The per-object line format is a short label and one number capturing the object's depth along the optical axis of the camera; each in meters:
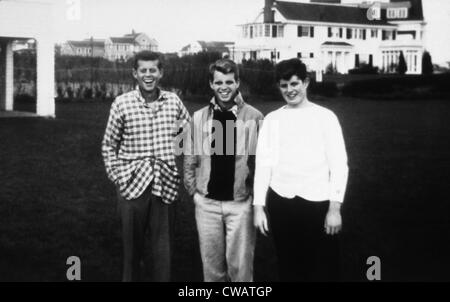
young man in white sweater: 2.91
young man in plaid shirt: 3.27
